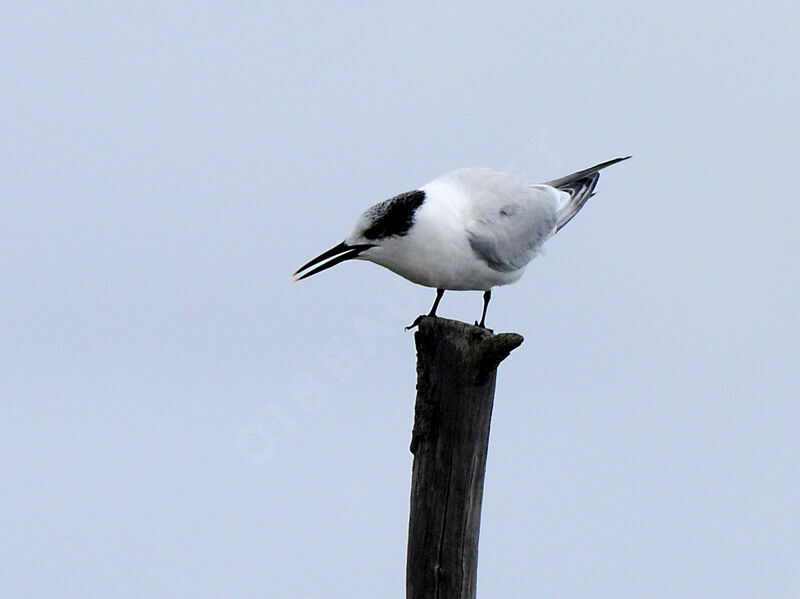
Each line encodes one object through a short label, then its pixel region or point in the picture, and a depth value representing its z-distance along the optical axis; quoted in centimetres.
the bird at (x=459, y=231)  1313
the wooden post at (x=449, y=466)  1133
